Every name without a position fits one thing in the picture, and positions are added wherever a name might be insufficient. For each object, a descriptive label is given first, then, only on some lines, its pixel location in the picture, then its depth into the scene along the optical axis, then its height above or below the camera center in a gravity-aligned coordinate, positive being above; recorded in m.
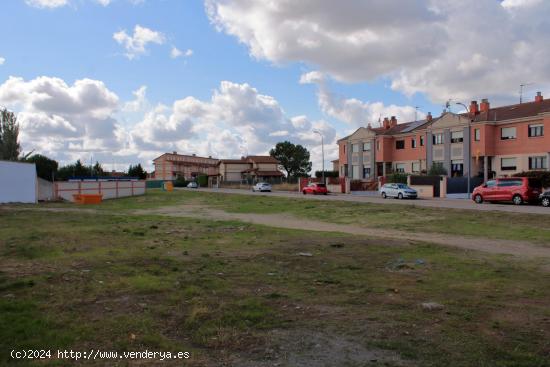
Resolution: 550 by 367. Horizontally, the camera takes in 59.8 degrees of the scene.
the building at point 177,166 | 131.00 +4.56
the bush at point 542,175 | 42.59 +0.36
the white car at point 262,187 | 68.06 -0.80
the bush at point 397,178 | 54.31 +0.25
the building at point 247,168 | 108.62 +3.22
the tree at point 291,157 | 129.12 +6.52
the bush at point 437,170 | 55.51 +1.14
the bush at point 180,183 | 105.62 -0.17
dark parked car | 31.27 -1.32
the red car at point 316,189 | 55.97 -0.95
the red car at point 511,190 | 32.53 -0.77
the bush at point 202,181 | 104.12 +0.22
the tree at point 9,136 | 69.00 +6.95
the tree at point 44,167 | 85.09 +2.99
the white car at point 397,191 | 43.50 -1.03
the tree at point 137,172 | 120.92 +2.70
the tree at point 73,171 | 90.76 +2.44
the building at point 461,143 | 50.03 +4.54
